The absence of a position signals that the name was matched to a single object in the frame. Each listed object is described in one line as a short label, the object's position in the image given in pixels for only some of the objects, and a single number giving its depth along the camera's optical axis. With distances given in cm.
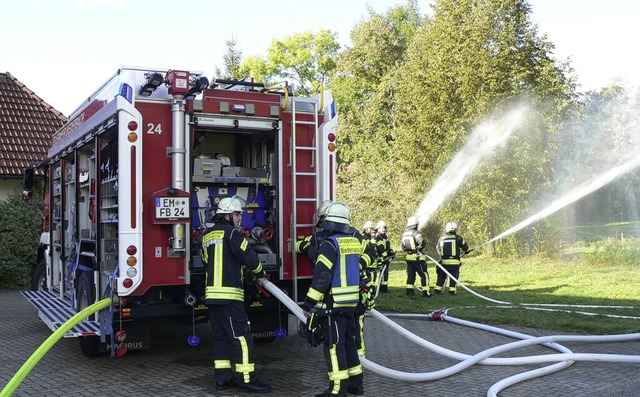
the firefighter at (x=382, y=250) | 1290
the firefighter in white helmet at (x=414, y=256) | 1379
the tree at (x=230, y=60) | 5005
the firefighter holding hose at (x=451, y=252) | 1400
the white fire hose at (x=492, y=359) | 647
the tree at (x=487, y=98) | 2223
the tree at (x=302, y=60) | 4406
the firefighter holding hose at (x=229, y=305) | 630
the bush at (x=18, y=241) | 1593
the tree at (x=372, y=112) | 3094
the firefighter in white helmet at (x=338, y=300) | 591
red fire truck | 677
